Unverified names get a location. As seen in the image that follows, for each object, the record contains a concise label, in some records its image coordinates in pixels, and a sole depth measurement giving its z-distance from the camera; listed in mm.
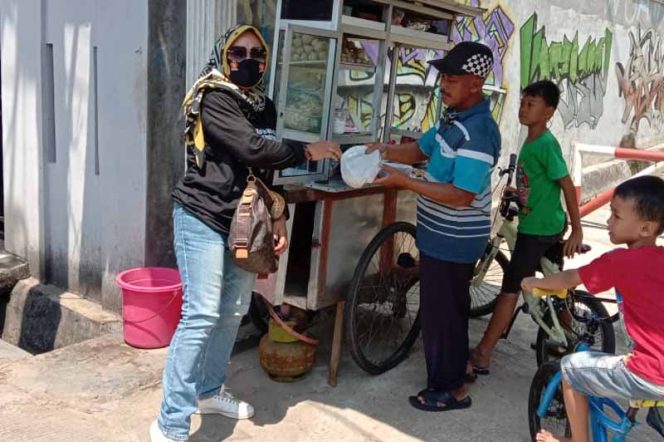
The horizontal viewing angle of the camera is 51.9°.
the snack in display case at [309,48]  3309
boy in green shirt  3639
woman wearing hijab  2756
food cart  3385
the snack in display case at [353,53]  3547
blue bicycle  2551
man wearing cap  3121
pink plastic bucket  3930
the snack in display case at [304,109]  3416
